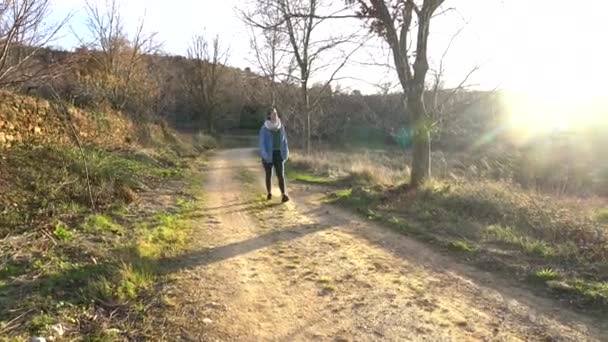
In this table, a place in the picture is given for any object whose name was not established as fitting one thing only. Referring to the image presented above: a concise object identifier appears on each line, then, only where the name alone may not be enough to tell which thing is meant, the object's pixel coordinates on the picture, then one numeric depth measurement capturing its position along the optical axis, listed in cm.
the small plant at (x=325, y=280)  569
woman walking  1120
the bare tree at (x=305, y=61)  2689
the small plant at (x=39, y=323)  405
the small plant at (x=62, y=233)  662
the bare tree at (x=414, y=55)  1159
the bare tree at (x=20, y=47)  684
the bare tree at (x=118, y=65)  2338
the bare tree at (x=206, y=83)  5638
